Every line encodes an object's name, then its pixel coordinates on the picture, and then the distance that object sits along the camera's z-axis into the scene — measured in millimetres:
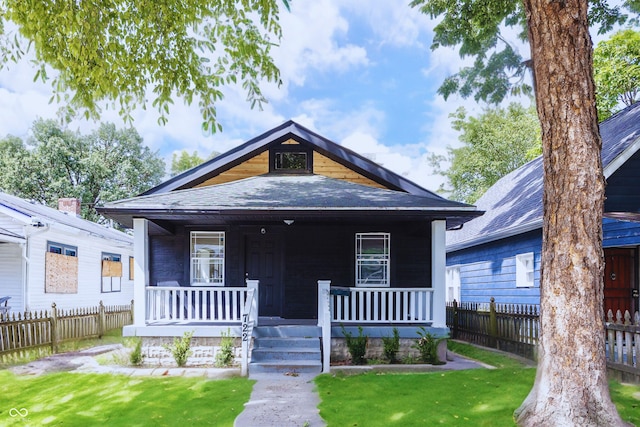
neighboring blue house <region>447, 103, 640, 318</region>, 10391
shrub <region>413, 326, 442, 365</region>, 9094
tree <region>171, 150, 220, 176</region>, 47281
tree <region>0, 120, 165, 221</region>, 34281
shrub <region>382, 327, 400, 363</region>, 9241
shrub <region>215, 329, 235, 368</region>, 9055
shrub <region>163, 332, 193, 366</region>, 9078
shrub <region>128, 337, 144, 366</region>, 9070
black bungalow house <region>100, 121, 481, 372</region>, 11062
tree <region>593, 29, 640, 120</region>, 18438
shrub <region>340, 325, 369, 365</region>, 9117
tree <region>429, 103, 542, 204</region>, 32906
